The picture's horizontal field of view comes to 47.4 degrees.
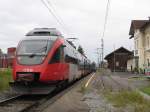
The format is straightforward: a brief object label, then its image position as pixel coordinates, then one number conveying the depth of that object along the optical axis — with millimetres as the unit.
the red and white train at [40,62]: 7605
